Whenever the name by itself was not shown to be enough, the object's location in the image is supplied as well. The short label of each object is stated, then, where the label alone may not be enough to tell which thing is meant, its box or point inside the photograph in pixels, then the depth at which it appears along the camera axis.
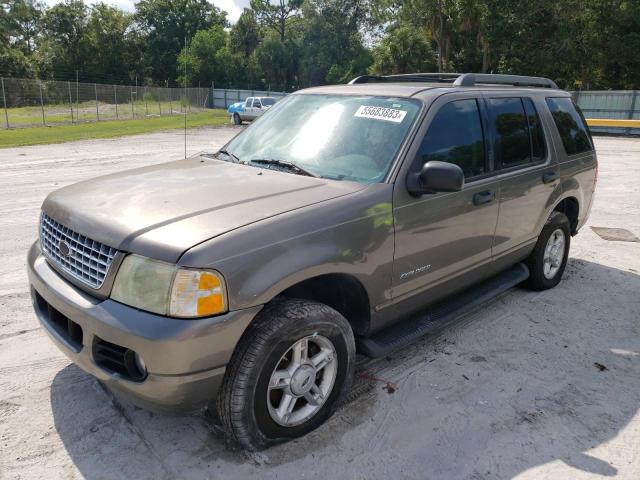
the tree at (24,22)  71.56
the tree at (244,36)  70.69
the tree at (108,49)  63.12
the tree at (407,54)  39.28
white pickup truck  30.73
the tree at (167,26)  68.25
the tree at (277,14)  73.25
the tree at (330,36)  64.62
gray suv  2.51
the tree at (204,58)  59.06
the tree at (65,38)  61.44
